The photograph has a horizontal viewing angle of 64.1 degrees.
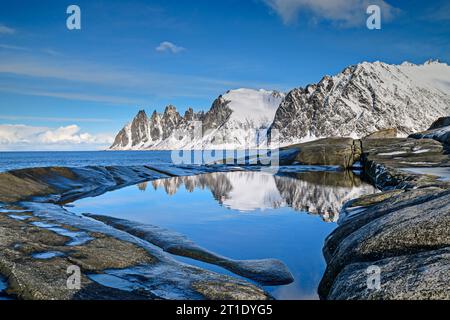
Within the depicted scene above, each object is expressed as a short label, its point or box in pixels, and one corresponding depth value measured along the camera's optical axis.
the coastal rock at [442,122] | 71.43
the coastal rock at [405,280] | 5.86
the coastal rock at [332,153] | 65.12
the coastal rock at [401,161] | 22.51
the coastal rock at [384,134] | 81.45
